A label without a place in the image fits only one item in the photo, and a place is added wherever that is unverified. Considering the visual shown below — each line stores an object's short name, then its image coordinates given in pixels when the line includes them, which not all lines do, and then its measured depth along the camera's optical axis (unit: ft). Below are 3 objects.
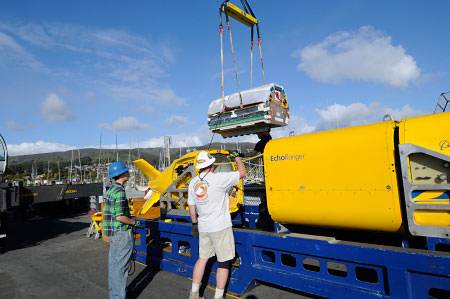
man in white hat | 14.32
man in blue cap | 14.20
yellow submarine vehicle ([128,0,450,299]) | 10.31
